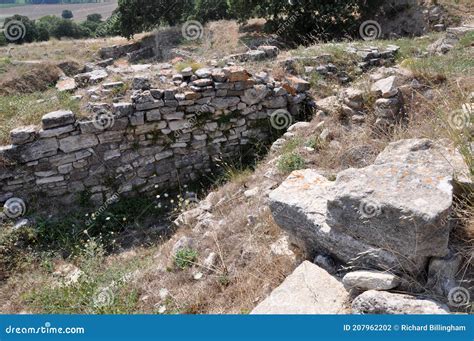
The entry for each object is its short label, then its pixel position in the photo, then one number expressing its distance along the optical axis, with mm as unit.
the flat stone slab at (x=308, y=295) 2729
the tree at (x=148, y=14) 21047
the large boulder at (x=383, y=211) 2564
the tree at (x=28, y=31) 27162
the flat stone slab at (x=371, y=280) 2629
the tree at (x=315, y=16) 13062
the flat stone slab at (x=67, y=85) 6720
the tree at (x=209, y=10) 22797
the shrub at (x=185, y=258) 3902
